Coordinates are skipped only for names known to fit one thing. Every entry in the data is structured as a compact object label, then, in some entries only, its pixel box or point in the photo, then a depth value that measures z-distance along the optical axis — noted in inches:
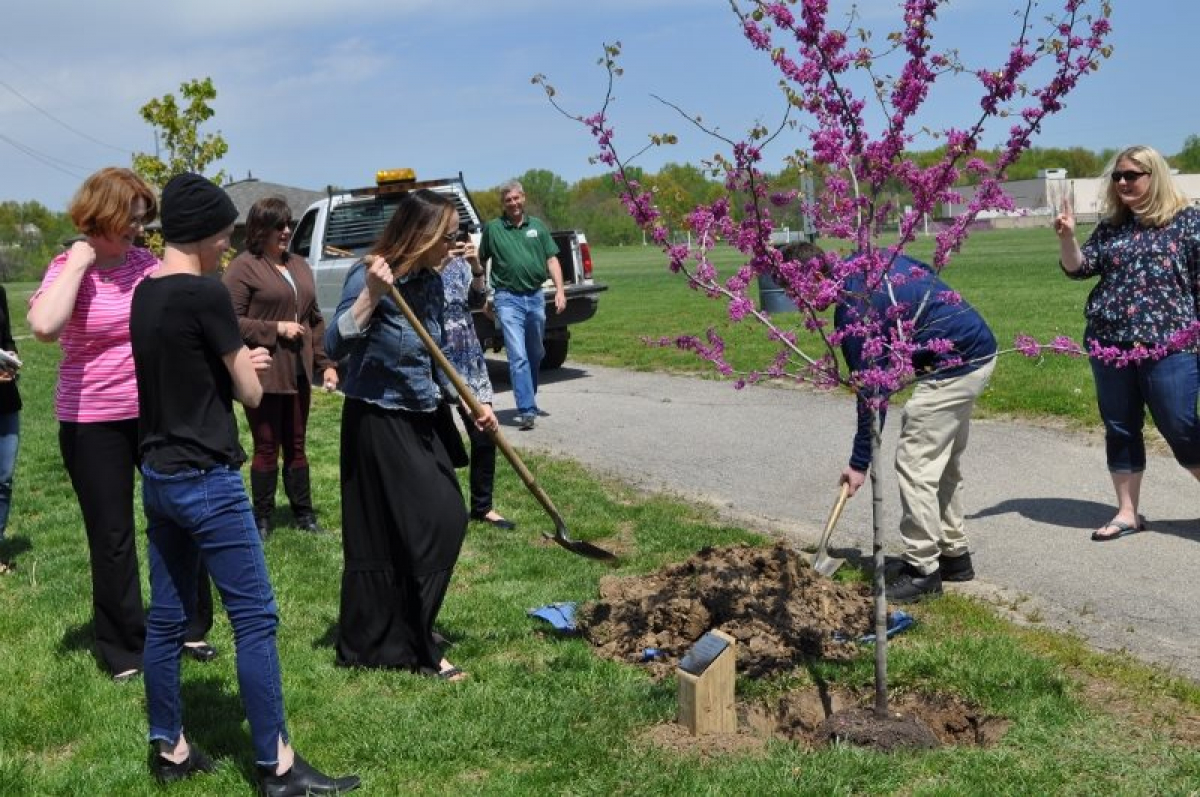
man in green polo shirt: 430.6
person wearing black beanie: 145.4
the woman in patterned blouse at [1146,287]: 244.8
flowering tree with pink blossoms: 152.5
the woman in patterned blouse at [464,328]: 253.1
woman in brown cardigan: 281.4
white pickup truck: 523.5
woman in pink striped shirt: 177.8
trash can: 672.0
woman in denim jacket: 192.5
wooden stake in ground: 164.7
